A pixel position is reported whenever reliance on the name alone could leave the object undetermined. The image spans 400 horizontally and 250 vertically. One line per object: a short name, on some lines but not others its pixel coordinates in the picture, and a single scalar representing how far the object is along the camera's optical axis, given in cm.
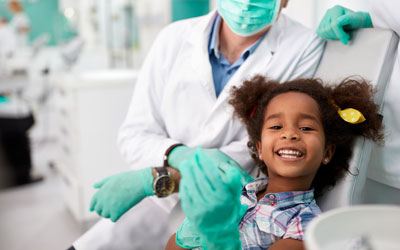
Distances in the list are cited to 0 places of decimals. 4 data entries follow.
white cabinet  251
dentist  124
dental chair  108
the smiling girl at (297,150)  101
